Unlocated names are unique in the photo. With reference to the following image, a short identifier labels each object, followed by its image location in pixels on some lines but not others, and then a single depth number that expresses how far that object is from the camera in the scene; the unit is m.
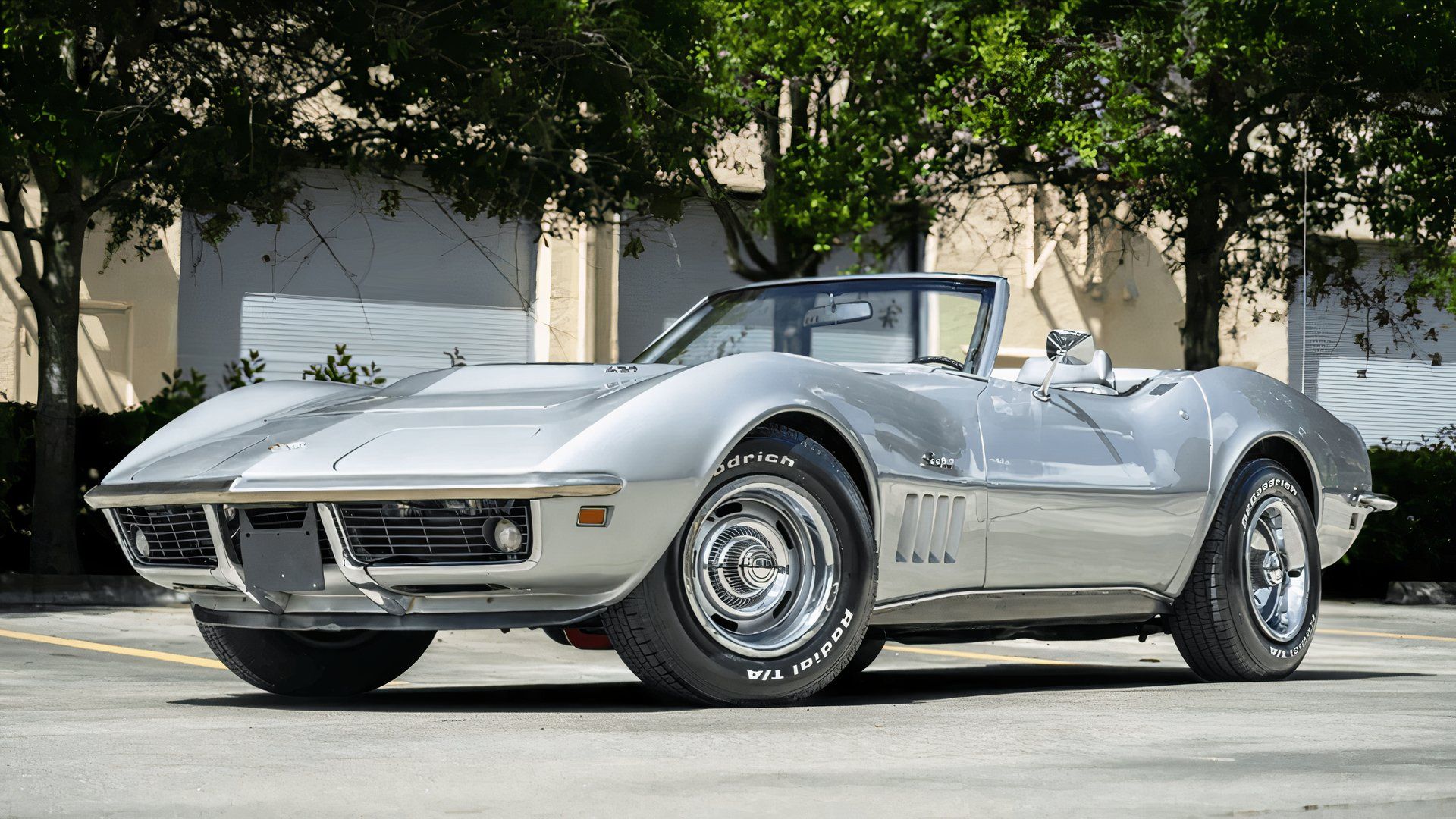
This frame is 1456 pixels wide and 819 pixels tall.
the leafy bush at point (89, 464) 13.27
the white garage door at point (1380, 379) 27.08
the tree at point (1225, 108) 14.02
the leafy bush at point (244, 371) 13.84
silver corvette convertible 5.06
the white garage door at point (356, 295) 21.61
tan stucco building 21.36
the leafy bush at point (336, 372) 14.39
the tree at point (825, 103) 14.41
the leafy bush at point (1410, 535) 15.45
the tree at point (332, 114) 12.17
